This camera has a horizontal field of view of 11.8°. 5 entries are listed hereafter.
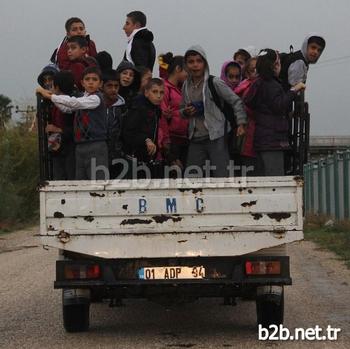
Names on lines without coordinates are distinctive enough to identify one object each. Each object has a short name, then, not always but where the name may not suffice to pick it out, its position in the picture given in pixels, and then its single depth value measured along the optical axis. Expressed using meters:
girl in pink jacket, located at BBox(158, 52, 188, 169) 17.20
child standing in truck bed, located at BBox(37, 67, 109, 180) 16.16
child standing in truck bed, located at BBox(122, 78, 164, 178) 16.74
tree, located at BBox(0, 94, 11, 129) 70.49
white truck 14.58
